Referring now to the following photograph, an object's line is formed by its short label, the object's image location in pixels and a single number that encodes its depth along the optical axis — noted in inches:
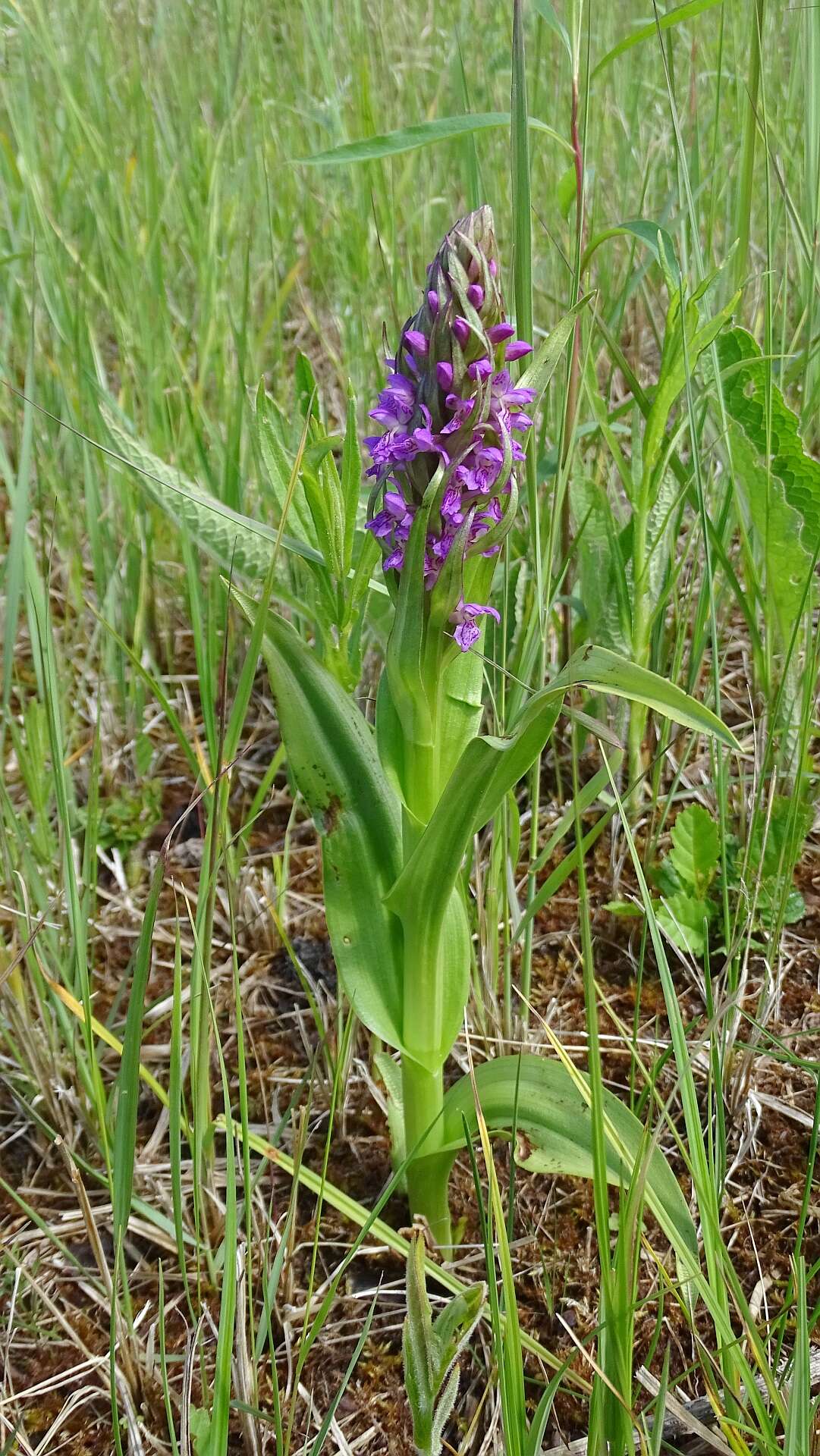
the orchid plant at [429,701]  12.6
